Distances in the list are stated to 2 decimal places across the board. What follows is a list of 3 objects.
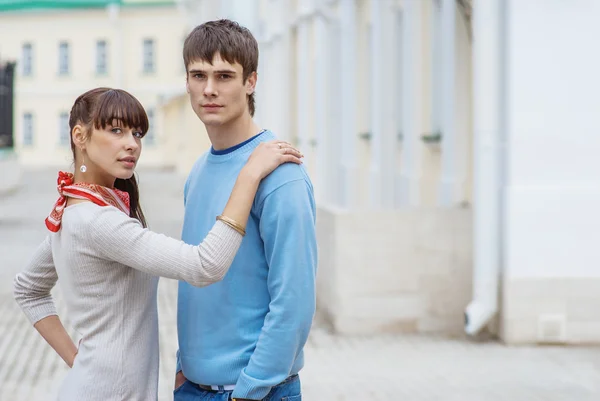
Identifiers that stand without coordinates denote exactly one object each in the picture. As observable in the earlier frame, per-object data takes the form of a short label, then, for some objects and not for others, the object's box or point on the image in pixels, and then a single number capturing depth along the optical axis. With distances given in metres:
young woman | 3.73
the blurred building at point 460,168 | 11.20
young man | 3.74
